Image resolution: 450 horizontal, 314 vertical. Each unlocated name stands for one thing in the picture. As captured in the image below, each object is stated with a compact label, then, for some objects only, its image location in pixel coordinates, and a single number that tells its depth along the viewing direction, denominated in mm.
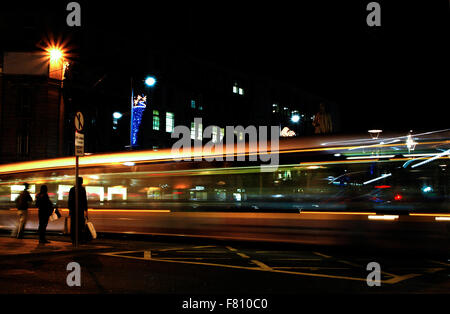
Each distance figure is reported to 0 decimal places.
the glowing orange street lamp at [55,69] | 38062
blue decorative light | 27844
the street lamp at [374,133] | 11094
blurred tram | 10414
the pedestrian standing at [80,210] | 13180
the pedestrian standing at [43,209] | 14234
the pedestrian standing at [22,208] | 15758
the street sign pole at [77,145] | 12164
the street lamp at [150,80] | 19266
